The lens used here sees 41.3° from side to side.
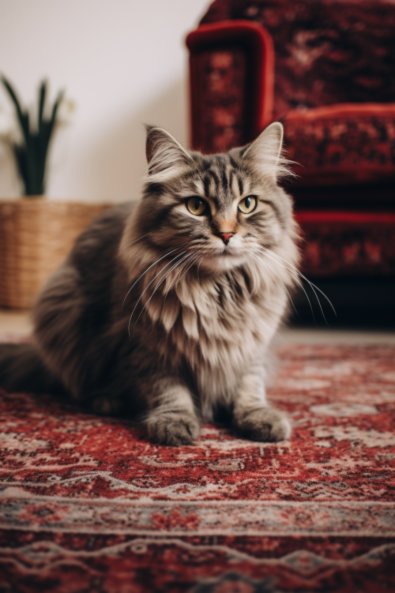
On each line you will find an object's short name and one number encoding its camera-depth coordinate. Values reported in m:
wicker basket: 2.83
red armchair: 2.17
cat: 1.13
